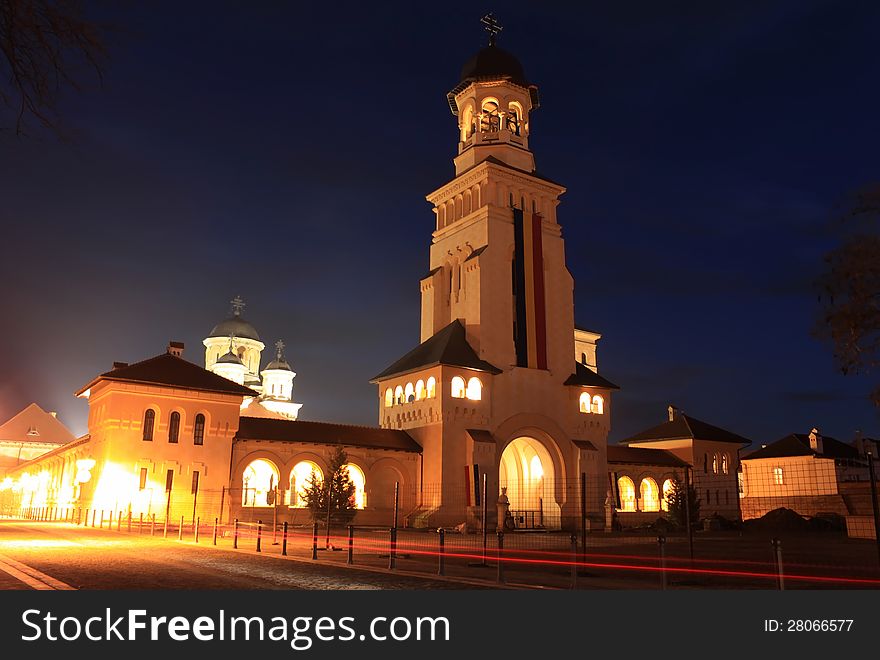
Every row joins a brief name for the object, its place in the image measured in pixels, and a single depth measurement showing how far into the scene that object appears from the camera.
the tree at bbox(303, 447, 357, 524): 35.00
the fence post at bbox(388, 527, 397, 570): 16.42
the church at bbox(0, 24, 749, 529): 39.28
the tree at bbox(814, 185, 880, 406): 17.78
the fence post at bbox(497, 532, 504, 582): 13.52
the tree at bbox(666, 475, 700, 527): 37.62
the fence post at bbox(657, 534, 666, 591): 12.40
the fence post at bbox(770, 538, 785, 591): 11.37
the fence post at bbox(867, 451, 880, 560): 11.97
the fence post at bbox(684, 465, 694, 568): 14.31
